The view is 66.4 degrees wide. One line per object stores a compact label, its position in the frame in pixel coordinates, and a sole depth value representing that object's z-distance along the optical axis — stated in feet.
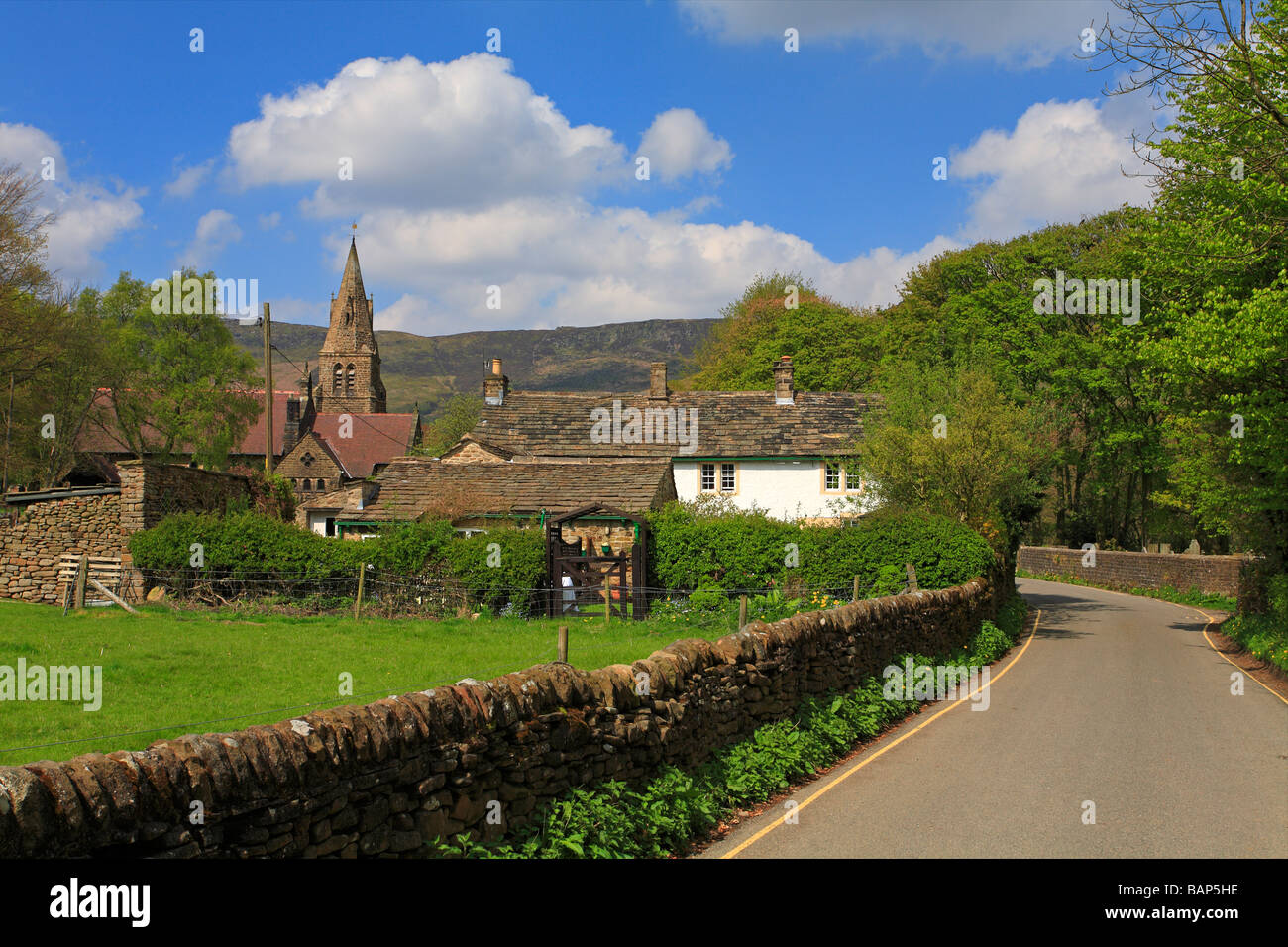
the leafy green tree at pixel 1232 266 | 55.57
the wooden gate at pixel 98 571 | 80.28
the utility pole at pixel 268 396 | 114.83
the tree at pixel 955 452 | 94.63
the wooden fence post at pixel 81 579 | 70.54
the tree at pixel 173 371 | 162.30
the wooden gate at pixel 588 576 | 84.33
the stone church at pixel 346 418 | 259.80
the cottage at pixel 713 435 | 149.38
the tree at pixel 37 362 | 112.16
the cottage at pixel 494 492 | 99.04
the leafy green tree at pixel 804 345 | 219.20
